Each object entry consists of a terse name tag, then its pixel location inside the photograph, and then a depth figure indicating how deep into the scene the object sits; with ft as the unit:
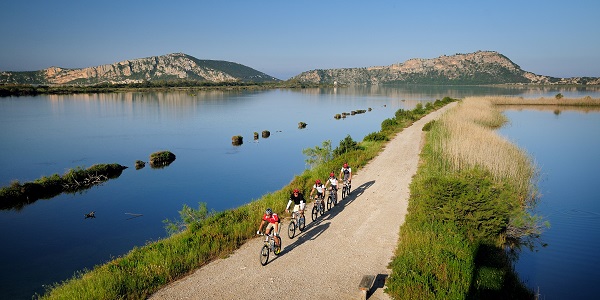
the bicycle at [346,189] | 77.41
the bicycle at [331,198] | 70.24
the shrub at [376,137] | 151.23
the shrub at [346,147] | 131.75
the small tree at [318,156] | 123.95
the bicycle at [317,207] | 64.39
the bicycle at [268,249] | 46.62
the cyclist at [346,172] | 77.44
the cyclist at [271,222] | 47.73
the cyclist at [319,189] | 63.72
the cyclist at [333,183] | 69.56
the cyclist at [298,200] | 55.83
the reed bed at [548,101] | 316.81
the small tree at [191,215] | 69.62
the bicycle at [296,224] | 56.39
